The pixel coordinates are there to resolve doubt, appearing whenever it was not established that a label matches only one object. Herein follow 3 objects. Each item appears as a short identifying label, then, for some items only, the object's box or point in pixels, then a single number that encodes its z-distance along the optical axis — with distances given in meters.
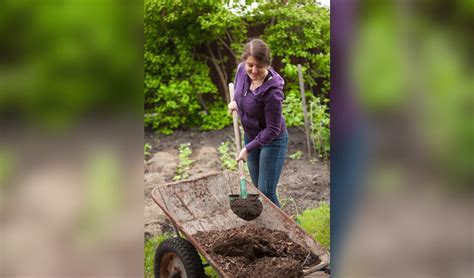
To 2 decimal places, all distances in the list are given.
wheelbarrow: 2.94
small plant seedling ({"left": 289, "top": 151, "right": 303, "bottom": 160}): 4.72
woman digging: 3.29
